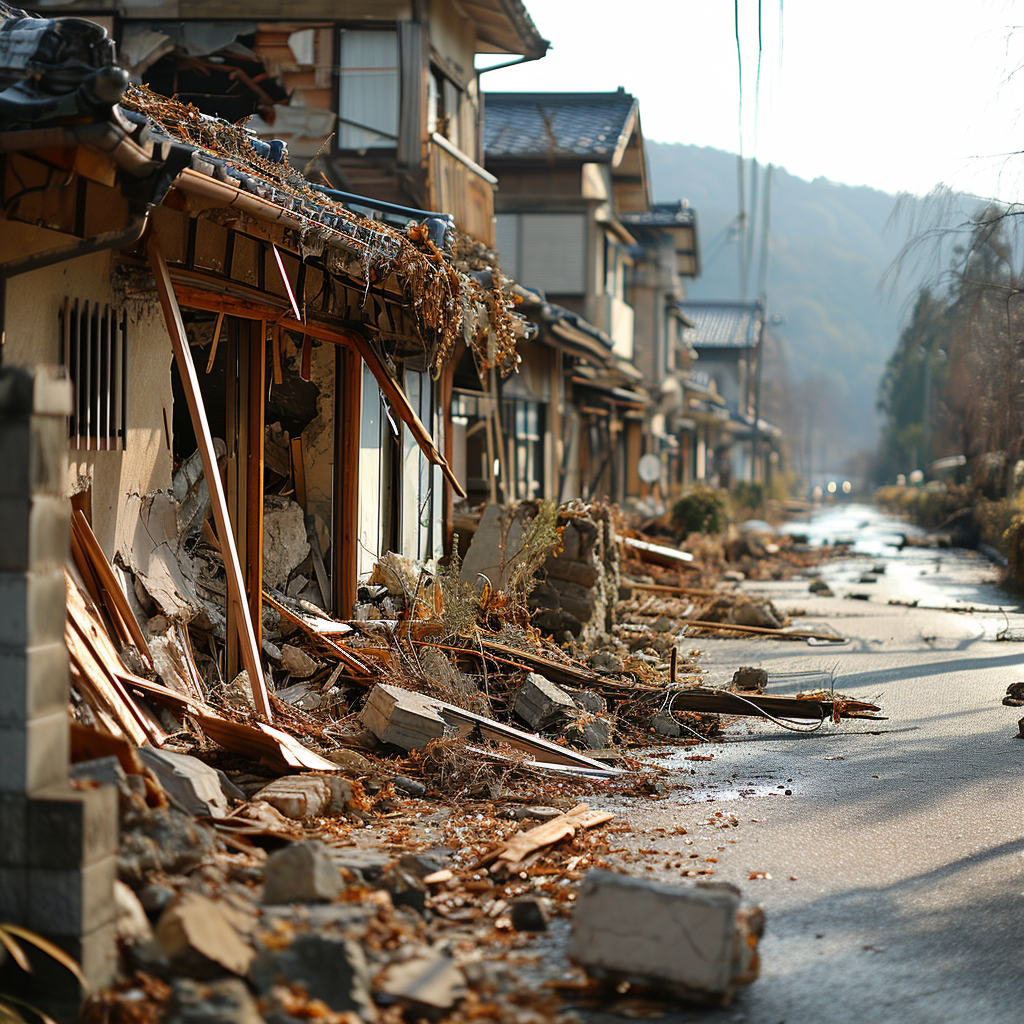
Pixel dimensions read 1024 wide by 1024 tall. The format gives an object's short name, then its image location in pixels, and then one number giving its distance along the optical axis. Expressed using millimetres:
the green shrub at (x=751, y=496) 43425
